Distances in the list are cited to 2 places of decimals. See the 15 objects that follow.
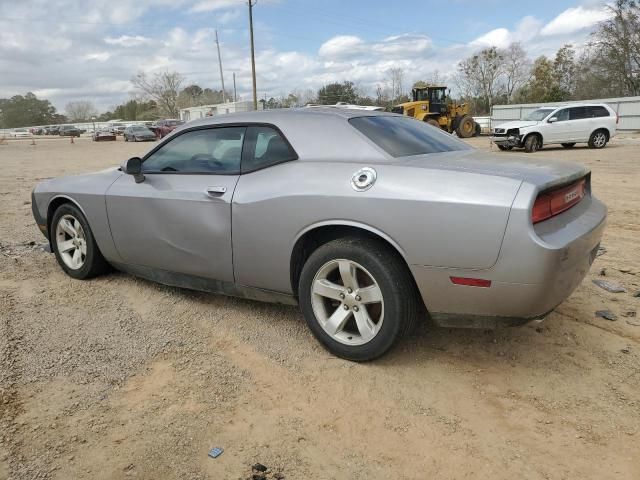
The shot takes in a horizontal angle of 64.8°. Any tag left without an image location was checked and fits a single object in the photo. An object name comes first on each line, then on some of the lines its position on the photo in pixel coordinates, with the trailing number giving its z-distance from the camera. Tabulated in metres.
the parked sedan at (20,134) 70.69
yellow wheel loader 24.81
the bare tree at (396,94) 63.16
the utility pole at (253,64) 39.47
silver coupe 2.47
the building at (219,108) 54.47
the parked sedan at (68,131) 65.56
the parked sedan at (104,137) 44.97
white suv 17.17
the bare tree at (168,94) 87.12
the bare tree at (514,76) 57.09
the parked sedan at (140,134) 39.88
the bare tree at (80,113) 117.75
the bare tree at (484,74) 56.59
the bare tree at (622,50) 39.50
